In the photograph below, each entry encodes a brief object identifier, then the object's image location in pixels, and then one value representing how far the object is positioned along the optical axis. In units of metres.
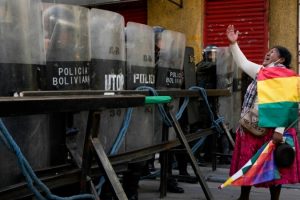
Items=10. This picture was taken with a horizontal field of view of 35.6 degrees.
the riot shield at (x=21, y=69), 2.40
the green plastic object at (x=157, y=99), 3.18
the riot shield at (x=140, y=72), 3.70
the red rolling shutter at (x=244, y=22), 9.25
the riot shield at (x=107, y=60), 3.27
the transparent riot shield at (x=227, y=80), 6.41
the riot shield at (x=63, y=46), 2.83
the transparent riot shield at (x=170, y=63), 4.32
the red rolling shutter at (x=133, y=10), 10.59
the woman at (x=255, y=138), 4.17
